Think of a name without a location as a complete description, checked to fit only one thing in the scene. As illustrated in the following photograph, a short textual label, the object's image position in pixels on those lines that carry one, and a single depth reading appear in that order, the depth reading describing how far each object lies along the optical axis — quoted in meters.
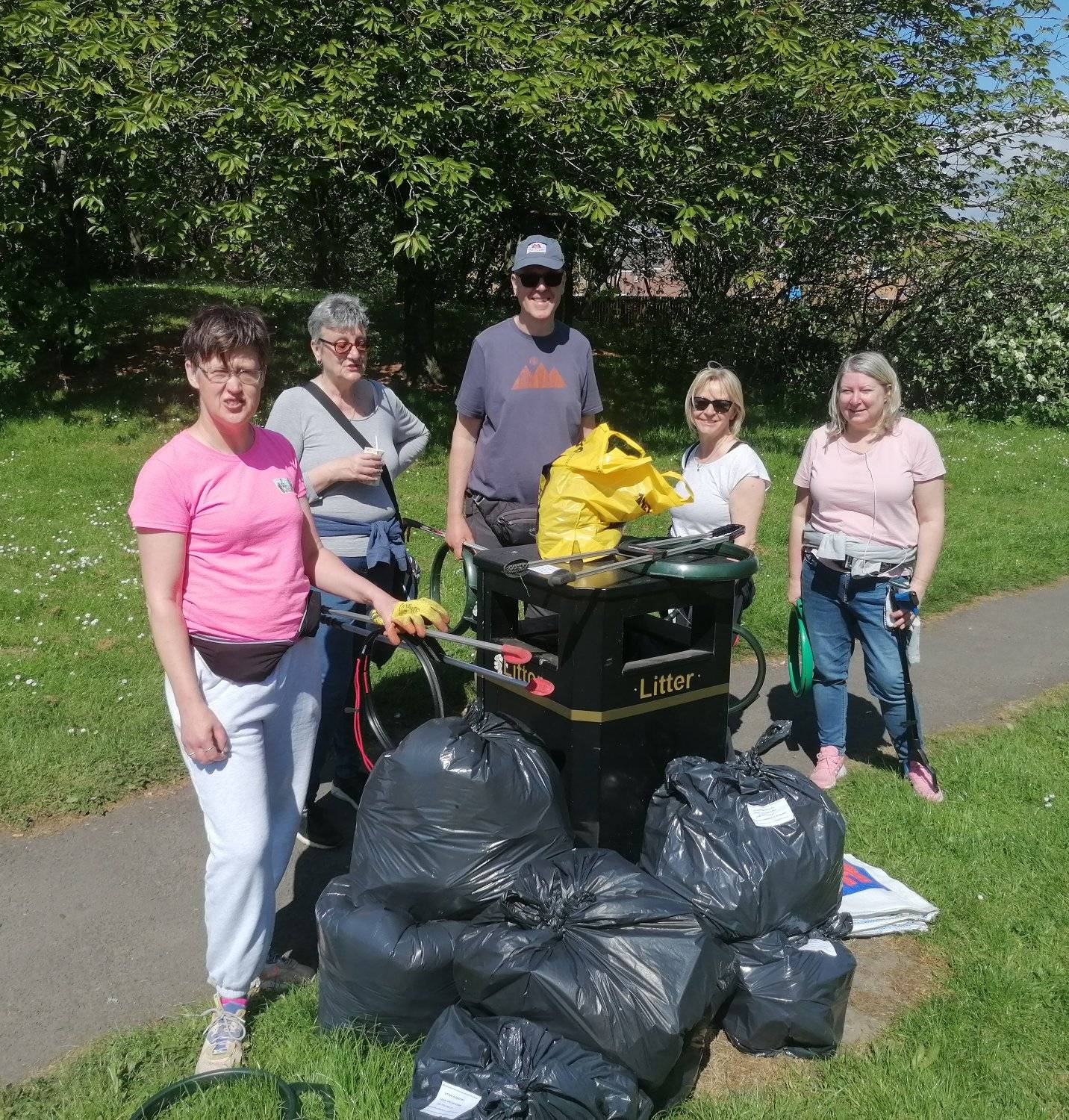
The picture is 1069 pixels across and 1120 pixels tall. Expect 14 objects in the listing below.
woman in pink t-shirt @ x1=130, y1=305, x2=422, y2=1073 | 2.64
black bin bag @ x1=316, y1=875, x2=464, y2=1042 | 2.72
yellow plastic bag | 3.38
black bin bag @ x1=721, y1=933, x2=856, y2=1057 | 2.83
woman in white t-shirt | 4.29
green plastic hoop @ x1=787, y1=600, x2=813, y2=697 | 4.55
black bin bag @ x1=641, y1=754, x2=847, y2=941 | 2.94
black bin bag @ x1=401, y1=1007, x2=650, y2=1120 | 2.32
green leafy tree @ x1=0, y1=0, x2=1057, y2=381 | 8.49
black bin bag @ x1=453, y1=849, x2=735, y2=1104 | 2.45
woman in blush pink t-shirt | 4.24
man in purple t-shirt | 4.16
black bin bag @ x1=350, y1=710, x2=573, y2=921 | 2.84
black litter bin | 3.09
